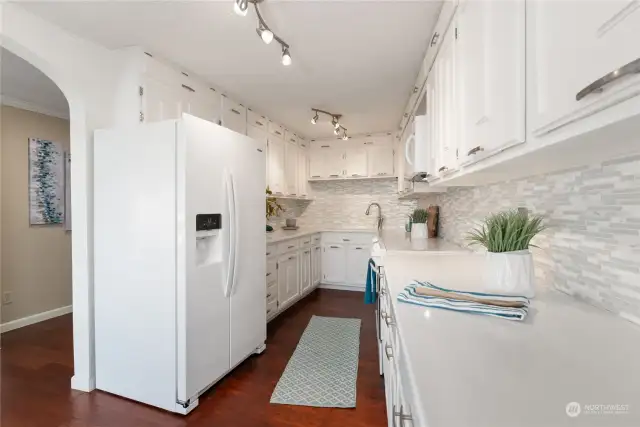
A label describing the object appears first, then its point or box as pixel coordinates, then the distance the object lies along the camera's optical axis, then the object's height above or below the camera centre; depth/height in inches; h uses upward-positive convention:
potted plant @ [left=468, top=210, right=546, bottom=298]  40.1 -6.4
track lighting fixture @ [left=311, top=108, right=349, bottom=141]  138.5 +45.1
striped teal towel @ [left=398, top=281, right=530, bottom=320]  33.5 -11.3
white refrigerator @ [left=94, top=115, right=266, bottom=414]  70.6 -12.4
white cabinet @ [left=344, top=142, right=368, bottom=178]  185.6 +29.9
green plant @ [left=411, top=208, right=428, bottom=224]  127.1 -3.1
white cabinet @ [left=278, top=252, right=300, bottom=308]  136.7 -33.2
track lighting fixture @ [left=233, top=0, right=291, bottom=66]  60.5 +41.1
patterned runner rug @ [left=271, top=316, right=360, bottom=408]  76.4 -47.7
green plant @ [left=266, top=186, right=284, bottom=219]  152.7 +1.8
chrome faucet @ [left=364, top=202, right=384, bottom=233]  192.1 -2.3
